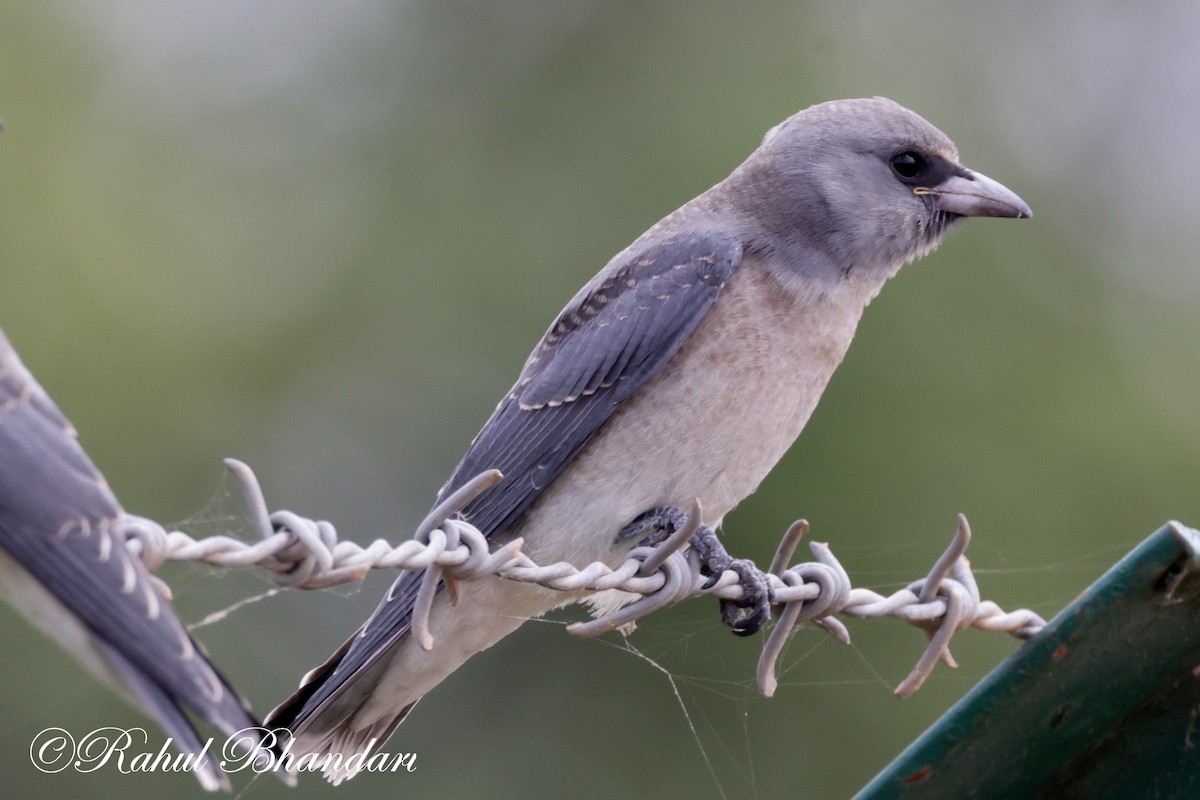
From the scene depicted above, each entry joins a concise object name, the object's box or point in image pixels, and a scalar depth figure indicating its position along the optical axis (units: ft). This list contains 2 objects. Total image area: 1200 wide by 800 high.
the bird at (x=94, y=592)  14.39
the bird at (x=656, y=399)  25.08
